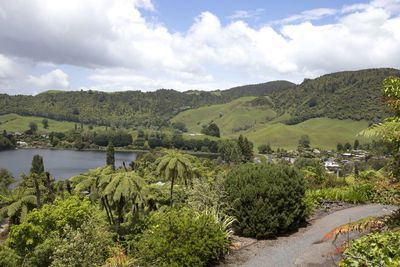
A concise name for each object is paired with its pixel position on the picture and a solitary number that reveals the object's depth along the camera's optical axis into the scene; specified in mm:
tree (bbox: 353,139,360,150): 159000
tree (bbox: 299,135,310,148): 176750
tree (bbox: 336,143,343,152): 160750
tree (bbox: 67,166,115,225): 14070
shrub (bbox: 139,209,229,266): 8750
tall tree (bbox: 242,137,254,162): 95544
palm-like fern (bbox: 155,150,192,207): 16516
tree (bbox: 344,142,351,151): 160625
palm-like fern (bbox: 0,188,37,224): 20422
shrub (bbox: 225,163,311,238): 11516
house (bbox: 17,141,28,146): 181512
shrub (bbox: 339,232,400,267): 5047
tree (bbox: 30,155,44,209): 80156
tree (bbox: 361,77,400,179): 5834
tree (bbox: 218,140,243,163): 92312
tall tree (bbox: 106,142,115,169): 96912
